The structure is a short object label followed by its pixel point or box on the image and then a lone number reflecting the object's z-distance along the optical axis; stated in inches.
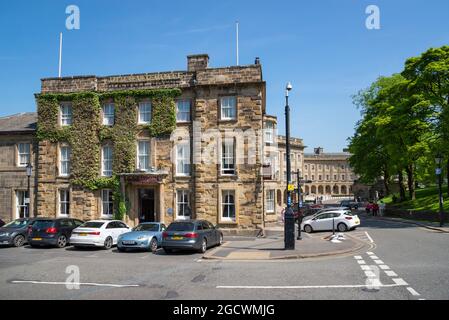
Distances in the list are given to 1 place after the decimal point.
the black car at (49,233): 849.5
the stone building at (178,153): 1055.0
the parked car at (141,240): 775.7
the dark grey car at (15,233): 880.3
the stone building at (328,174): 5103.3
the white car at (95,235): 810.2
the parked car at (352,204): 2678.2
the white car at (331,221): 1172.5
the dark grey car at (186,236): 721.8
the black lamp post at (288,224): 735.1
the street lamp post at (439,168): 1178.1
